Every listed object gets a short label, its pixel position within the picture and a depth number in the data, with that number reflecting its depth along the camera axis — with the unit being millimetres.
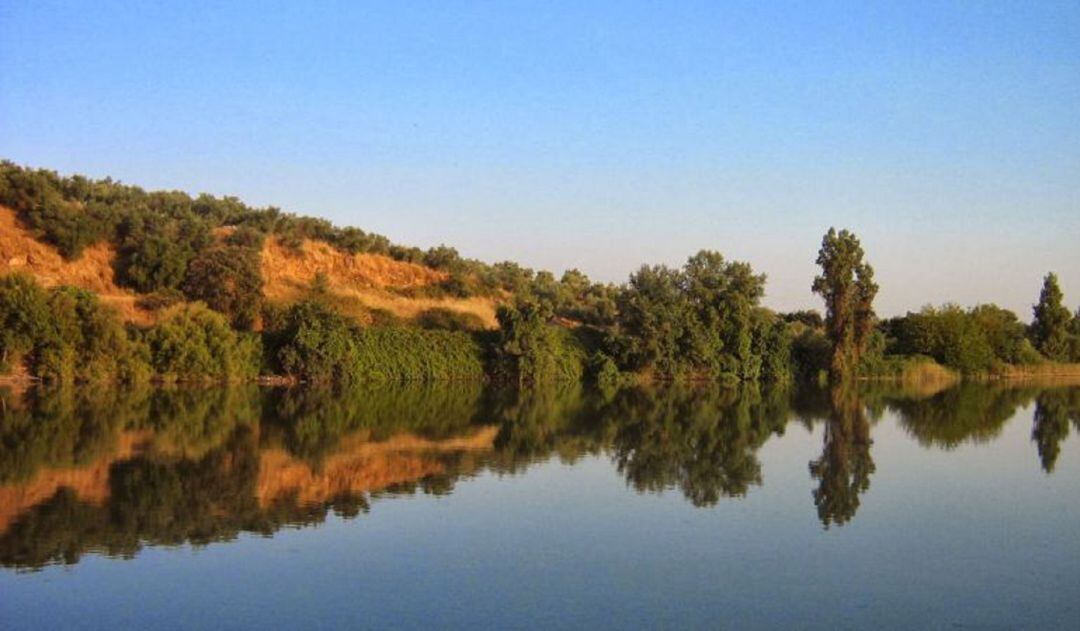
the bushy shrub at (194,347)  41406
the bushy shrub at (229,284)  46594
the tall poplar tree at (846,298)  59469
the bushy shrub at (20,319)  36969
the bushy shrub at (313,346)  44625
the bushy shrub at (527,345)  50031
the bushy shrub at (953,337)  67250
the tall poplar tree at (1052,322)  75125
